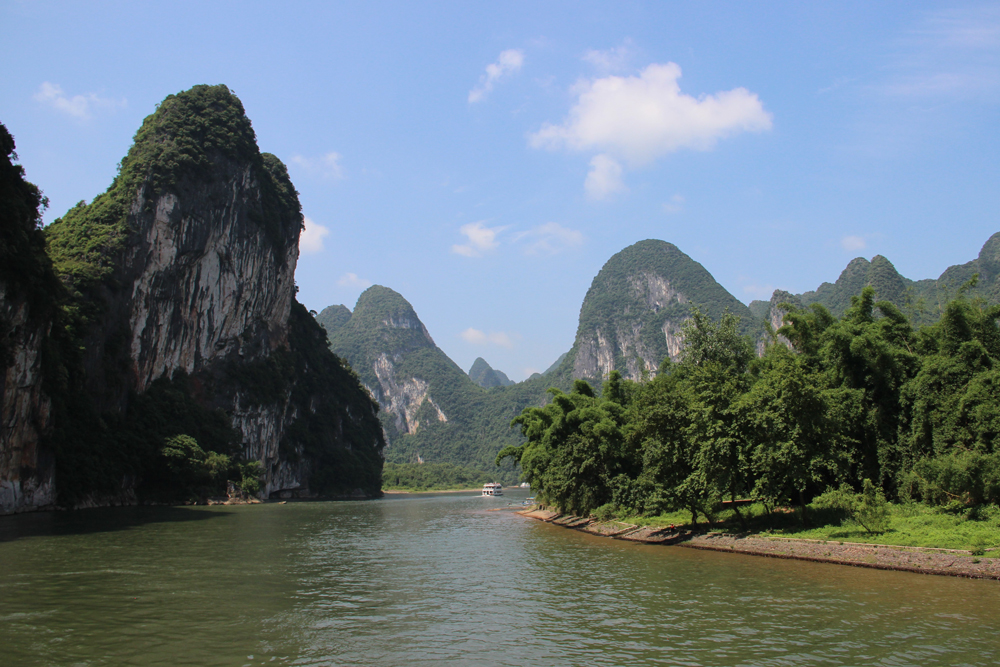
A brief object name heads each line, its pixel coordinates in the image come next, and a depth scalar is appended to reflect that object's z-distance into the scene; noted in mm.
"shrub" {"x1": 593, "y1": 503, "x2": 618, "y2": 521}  36750
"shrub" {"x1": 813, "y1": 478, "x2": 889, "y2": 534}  23281
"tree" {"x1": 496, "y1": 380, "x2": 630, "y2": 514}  38000
